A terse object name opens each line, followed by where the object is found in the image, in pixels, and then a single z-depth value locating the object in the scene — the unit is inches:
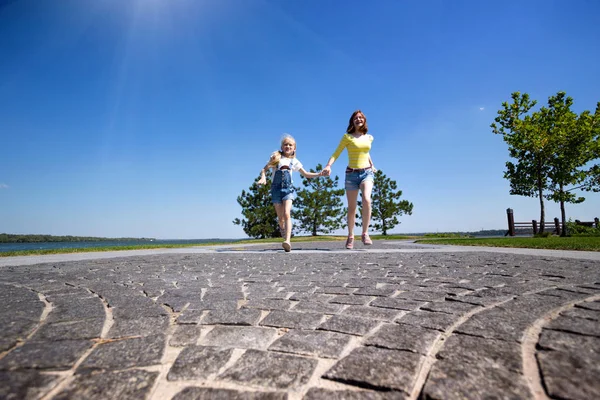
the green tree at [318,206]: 1240.8
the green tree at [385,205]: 1328.7
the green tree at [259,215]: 1227.2
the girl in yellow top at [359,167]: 273.0
